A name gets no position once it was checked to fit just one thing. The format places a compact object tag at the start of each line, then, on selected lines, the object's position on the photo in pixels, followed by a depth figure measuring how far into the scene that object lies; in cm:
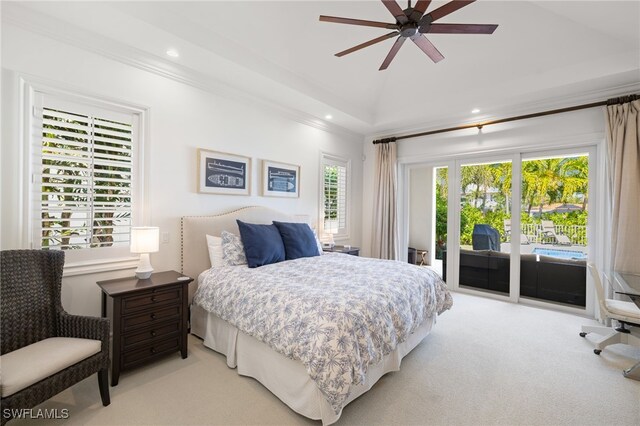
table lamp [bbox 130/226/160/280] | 261
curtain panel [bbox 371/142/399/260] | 539
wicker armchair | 193
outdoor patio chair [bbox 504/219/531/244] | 454
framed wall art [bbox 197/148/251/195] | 349
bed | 180
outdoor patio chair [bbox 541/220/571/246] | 411
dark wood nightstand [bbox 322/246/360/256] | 465
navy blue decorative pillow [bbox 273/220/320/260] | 361
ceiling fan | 212
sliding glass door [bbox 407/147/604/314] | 404
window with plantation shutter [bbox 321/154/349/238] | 517
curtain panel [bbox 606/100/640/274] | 336
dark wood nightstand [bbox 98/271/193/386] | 230
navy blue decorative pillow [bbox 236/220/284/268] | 318
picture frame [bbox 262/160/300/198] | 416
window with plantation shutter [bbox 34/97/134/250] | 252
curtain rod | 348
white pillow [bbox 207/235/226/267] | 319
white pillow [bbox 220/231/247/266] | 319
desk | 233
